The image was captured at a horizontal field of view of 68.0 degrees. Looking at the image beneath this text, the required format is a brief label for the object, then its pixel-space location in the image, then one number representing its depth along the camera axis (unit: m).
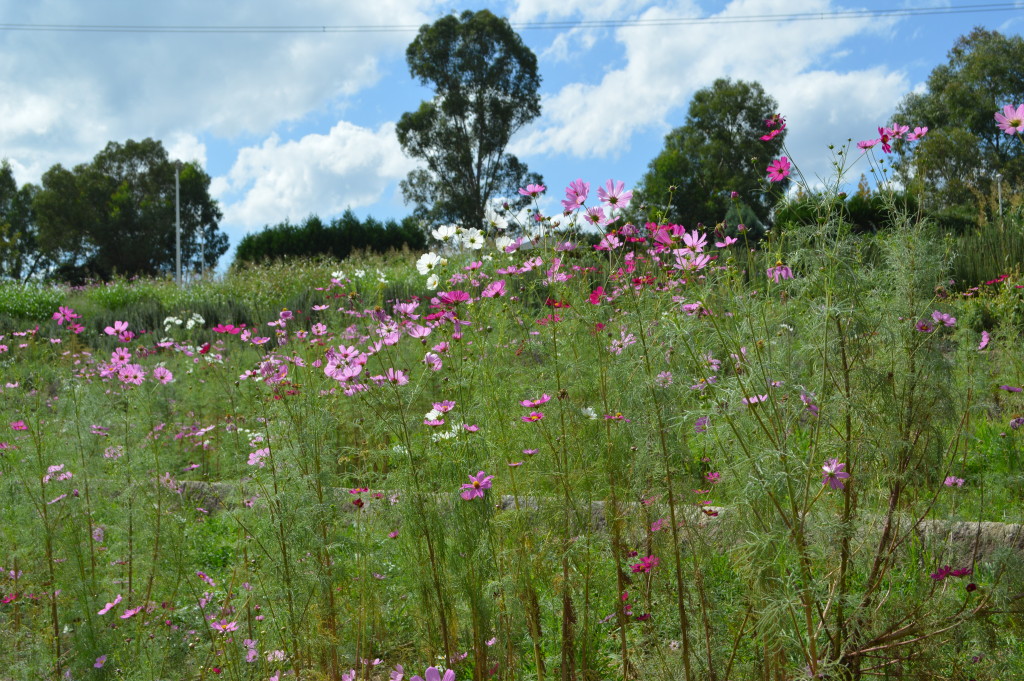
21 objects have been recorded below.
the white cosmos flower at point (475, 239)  3.42
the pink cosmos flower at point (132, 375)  3.44
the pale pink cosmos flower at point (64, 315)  5.07
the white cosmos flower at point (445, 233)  3.33
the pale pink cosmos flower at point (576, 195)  2.33
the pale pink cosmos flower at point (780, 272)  1.99
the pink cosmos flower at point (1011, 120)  2.28
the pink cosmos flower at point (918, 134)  2.10
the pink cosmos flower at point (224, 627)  2.14
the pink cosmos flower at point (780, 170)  2.04
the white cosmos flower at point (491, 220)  3.07
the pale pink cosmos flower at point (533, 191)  2.66
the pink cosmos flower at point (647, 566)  2.02
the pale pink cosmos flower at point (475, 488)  1.96
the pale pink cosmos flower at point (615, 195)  2.27
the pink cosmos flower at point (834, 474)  1.66
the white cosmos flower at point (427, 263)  3.10
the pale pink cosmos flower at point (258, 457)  2.49
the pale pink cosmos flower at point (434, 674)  1.24
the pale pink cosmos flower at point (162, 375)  3.09
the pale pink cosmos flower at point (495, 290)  2.48
